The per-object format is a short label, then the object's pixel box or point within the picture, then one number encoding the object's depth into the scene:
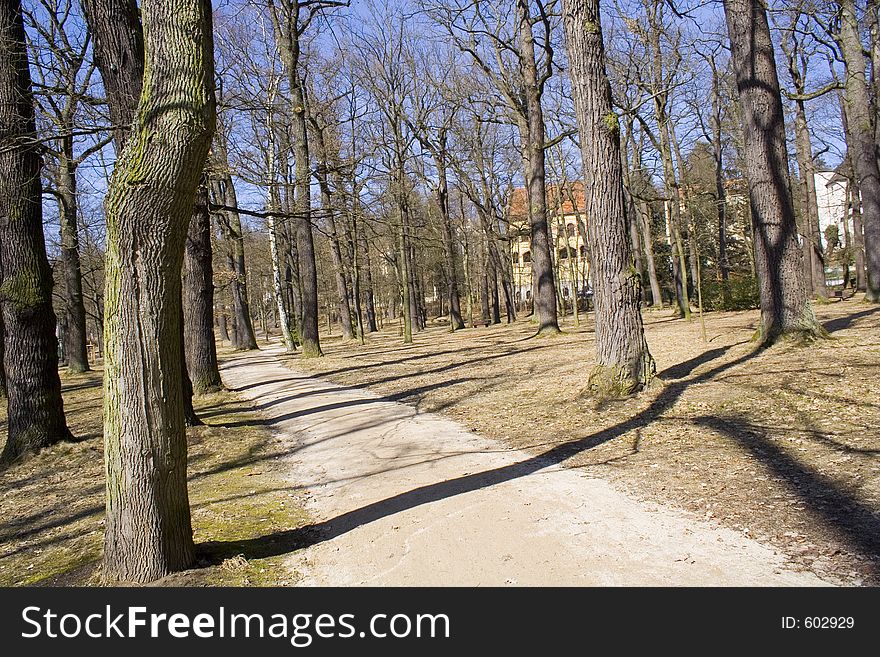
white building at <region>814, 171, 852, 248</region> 54.05
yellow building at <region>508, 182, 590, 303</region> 32.56
